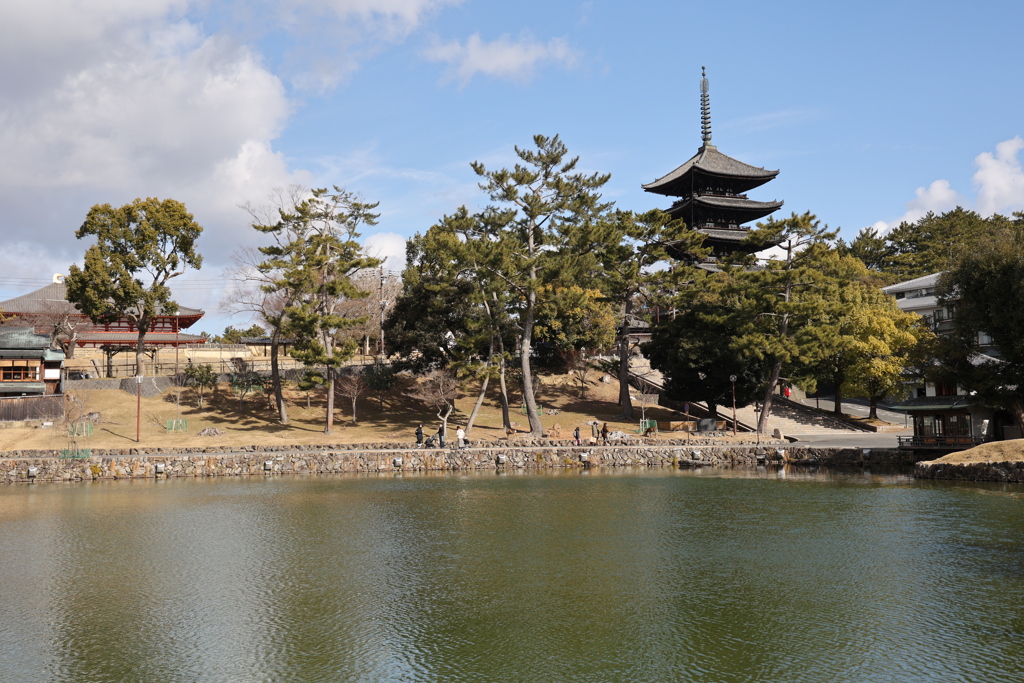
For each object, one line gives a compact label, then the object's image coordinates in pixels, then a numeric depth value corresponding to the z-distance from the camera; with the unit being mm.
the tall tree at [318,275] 41062
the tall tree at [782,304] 40625
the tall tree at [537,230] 41406
